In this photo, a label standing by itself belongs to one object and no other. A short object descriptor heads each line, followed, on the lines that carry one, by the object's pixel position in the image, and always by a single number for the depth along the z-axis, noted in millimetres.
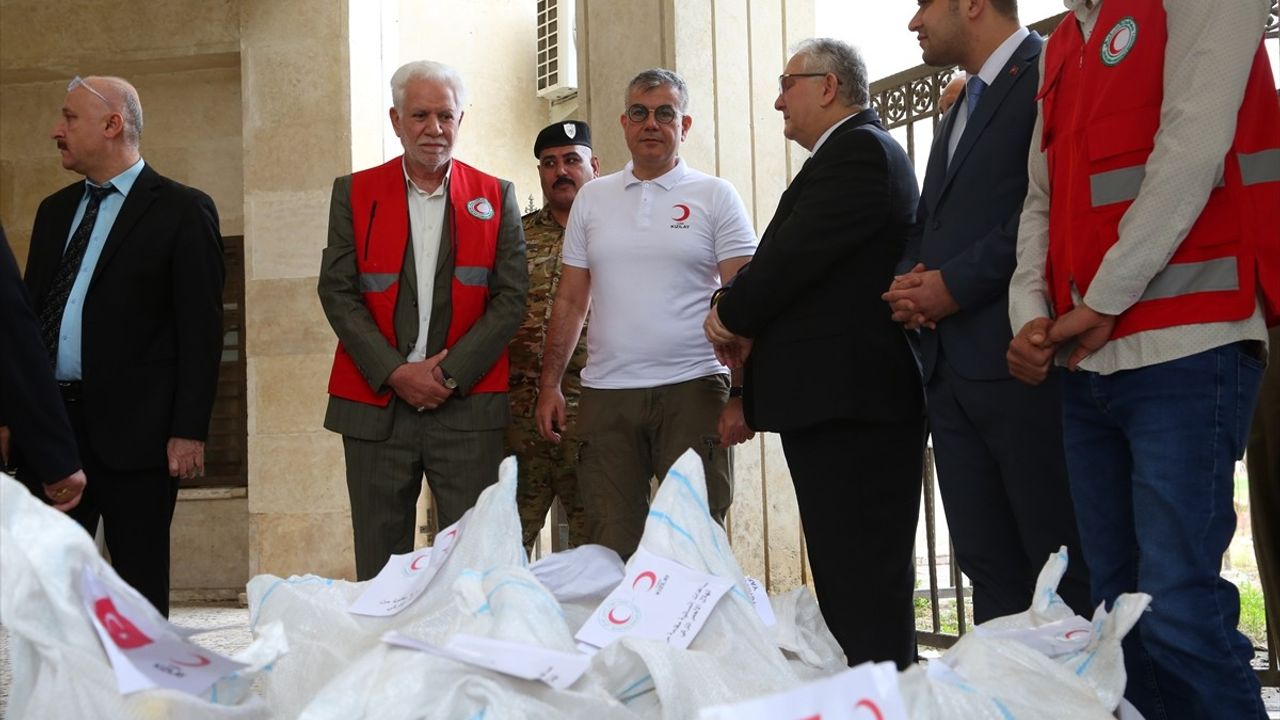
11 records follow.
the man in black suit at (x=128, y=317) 3596
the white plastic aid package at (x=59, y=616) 1241
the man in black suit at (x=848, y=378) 3010
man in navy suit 2611
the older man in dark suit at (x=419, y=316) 3717
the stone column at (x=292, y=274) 7371
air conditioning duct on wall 13234
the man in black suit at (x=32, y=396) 3137
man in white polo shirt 3760
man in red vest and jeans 2051
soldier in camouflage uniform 4527
